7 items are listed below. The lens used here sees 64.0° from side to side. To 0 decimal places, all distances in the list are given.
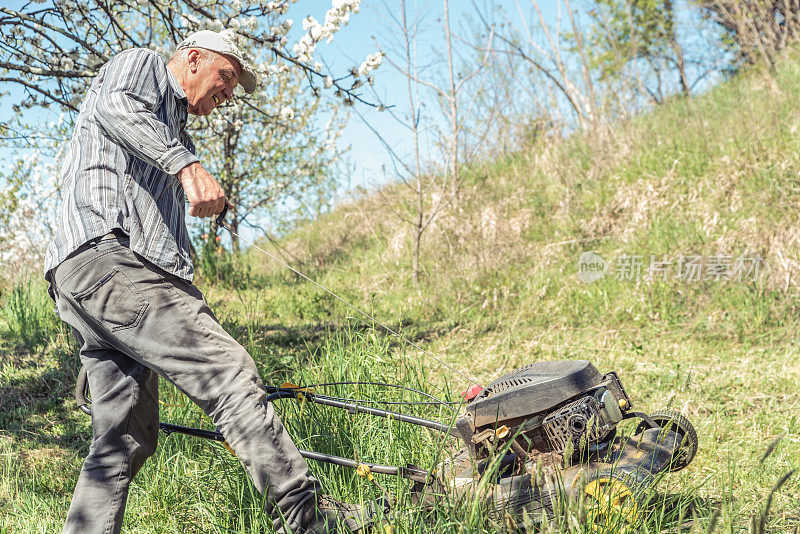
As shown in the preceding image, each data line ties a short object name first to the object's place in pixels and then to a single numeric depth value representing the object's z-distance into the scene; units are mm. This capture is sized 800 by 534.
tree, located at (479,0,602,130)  8023
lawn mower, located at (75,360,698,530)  2148
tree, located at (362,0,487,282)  6188
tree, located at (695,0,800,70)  7731
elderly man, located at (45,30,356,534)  2146
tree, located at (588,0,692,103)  8836
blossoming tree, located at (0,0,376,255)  4324
